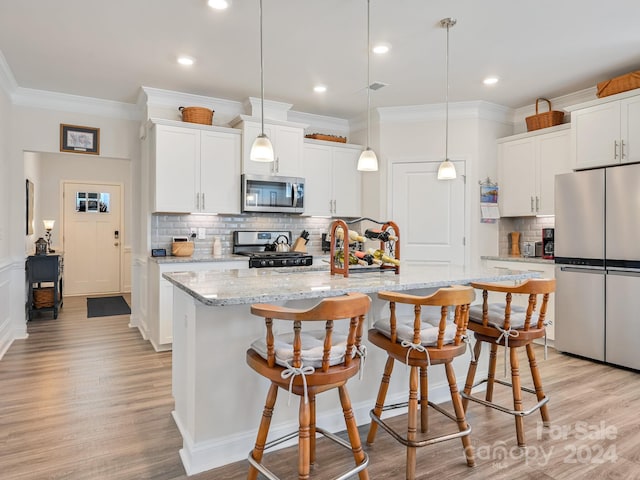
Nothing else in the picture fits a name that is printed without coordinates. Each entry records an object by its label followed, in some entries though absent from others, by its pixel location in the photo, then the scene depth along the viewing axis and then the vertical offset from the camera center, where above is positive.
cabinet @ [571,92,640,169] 3.66 +0.94
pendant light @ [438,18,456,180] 3.52 +0.53
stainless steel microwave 4.66 +0.46
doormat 5.96 -1.09
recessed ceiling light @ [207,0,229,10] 2.75 +1.52
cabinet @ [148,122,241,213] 4.28 +0.70
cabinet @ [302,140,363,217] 5.18 +0.70
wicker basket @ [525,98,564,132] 4.54 +1.27
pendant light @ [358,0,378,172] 3.20 +0.56
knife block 5.05 -0.12
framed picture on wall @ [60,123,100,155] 4.58 +1.05
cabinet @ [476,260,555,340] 4.27 -0.36
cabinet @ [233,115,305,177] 4.59 +1.01
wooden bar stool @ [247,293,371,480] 1.64 -0.53
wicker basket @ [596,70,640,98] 3.66 +1.34
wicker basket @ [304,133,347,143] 5.26 +1.23
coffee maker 4.55 -0.08
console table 5.36 -0.58
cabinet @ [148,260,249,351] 4.05 -0.60
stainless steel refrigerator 3.54 -0.26
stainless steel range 4.41 -0.17
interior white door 4.96 +0.26
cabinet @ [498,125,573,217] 4.45 +0.73
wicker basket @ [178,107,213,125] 4.41 +1.26
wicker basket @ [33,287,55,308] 5.51 -0.82
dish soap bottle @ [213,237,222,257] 4.79 -0.15
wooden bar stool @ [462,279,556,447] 2.29 -0.52
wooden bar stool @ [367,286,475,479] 1.92 -0.52
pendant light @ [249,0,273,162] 2.73 +0.56
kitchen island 2.05 -0.63
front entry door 7.58 -0.06
